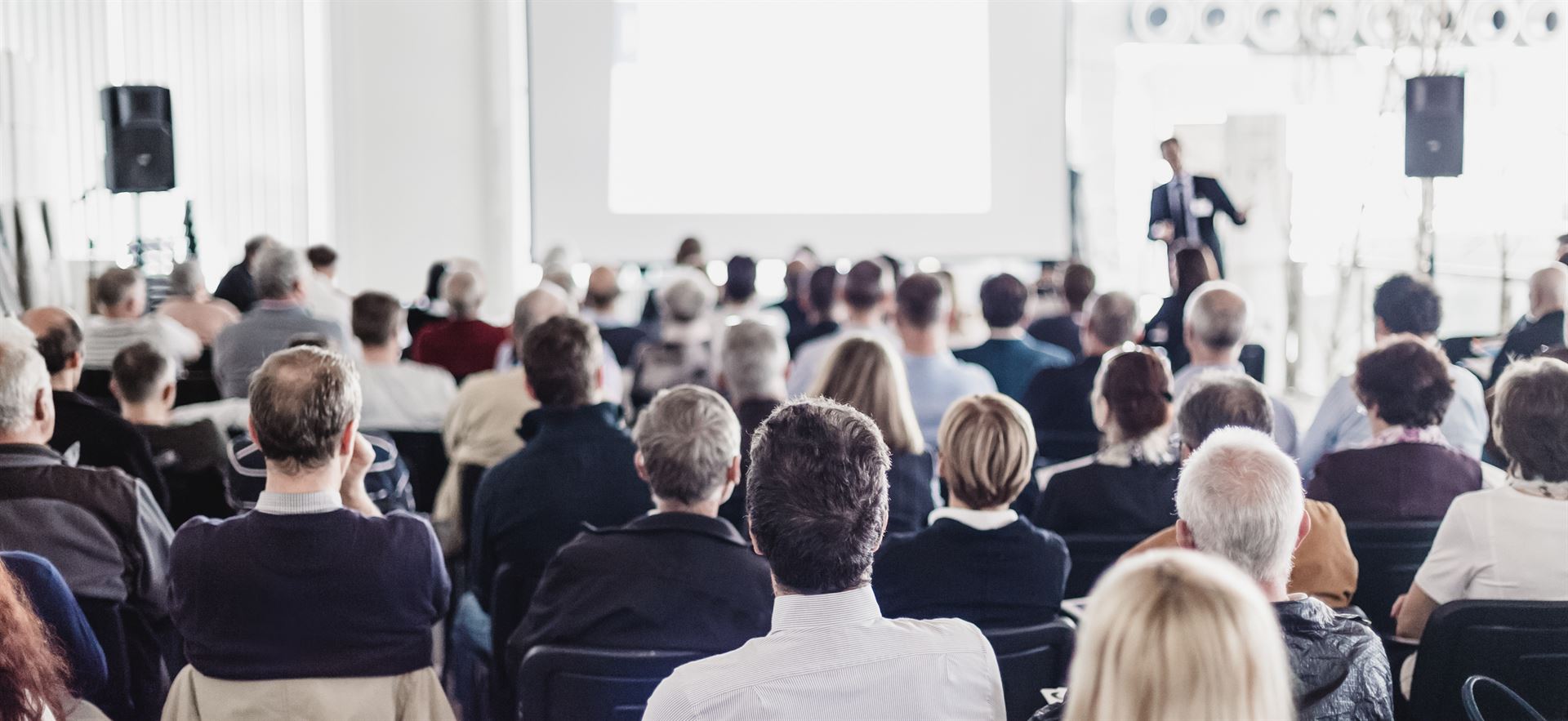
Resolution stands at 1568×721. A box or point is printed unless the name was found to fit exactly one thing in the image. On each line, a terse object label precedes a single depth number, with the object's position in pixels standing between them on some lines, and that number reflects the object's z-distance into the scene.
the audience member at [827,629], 1.58
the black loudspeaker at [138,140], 7.54
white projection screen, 8.90
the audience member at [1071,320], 6.23
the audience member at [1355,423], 3.96
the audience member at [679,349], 4.88
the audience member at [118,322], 5.11
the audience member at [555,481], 3.10
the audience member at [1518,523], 2.52
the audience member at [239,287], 7.34
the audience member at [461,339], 5.57
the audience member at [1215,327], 4.28
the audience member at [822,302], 5.66
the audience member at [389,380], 4.42
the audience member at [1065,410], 4.47
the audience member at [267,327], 4.99
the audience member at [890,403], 3.29
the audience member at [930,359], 4.48
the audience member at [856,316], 4.91
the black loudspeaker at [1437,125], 7.45
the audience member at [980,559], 2.43
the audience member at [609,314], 5.79
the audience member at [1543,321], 4.96
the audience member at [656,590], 2.25
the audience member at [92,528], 2.54
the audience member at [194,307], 5.98
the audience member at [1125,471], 3.05
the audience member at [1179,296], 6.05
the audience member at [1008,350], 5.14
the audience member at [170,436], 3.56
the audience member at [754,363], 3.91
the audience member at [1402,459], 3.07
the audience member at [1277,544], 1.76
